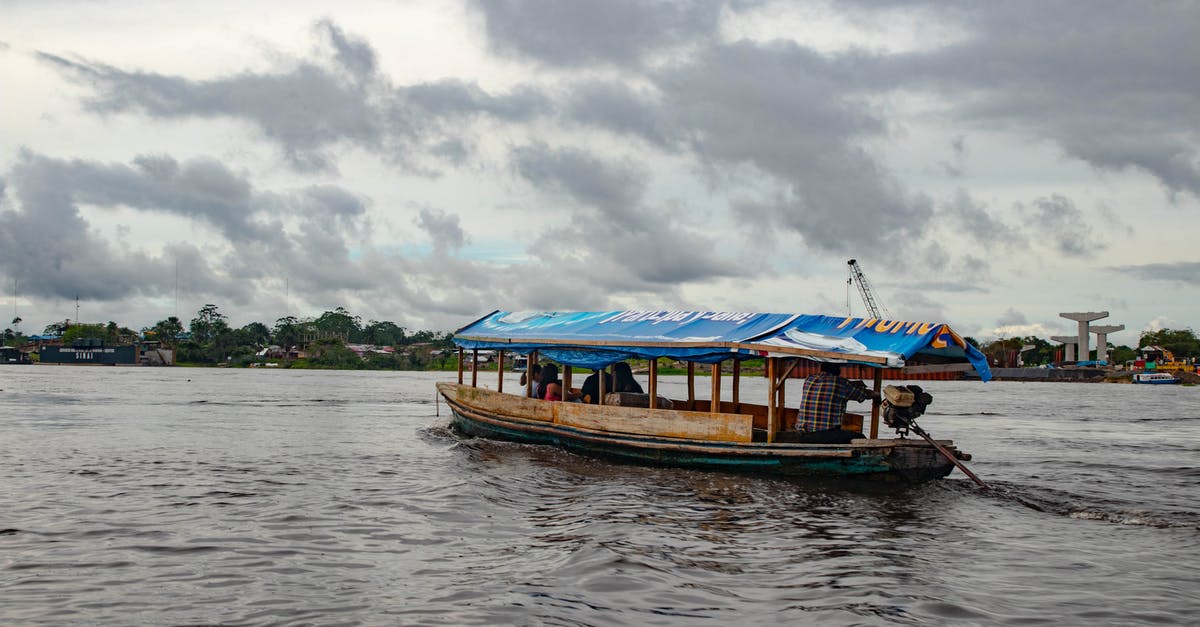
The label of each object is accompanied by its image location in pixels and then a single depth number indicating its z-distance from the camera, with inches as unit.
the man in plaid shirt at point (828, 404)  475.5
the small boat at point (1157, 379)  2994.6
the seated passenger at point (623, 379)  637.9
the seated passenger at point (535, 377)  677.3
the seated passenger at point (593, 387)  634.8
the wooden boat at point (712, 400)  452.1
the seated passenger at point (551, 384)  649.6
